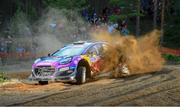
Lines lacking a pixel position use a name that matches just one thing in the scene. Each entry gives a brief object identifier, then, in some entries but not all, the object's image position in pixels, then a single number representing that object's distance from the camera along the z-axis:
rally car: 20.33
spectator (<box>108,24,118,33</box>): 35.44
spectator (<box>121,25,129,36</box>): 36.25
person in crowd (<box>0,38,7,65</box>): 35.34
